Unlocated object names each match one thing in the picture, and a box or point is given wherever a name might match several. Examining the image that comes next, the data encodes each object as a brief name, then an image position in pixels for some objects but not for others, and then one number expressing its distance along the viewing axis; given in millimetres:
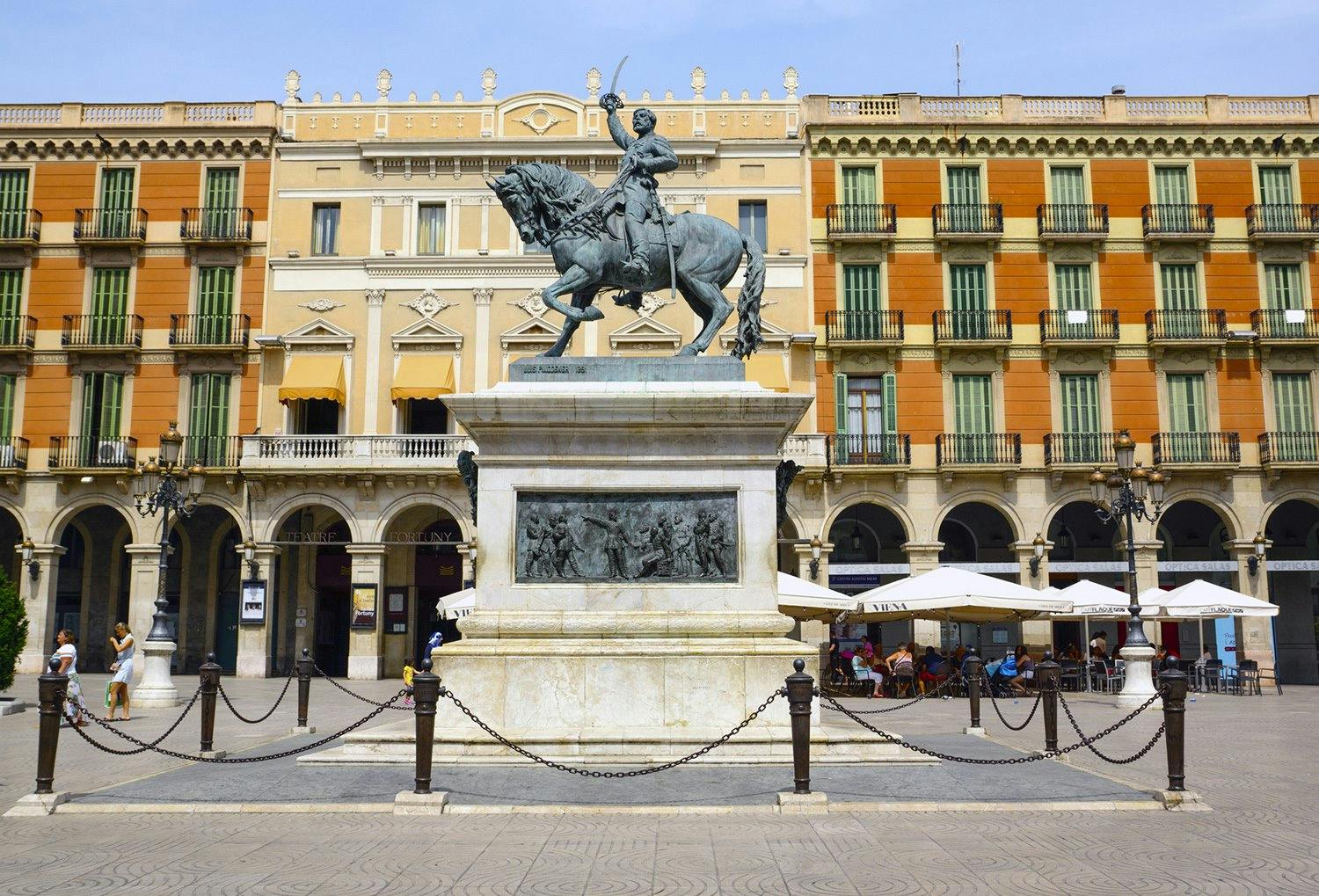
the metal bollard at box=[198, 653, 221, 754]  12867
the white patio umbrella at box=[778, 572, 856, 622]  23094
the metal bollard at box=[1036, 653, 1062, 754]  13297
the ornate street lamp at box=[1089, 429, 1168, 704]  22906
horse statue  12969
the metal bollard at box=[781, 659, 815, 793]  9344
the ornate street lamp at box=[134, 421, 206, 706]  22047
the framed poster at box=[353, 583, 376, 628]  34000
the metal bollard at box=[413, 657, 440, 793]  9320
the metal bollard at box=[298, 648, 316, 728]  16469
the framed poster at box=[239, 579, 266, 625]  34156
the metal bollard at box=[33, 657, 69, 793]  9461
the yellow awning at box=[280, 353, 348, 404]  34938
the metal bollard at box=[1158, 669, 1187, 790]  9750
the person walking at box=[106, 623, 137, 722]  18344
